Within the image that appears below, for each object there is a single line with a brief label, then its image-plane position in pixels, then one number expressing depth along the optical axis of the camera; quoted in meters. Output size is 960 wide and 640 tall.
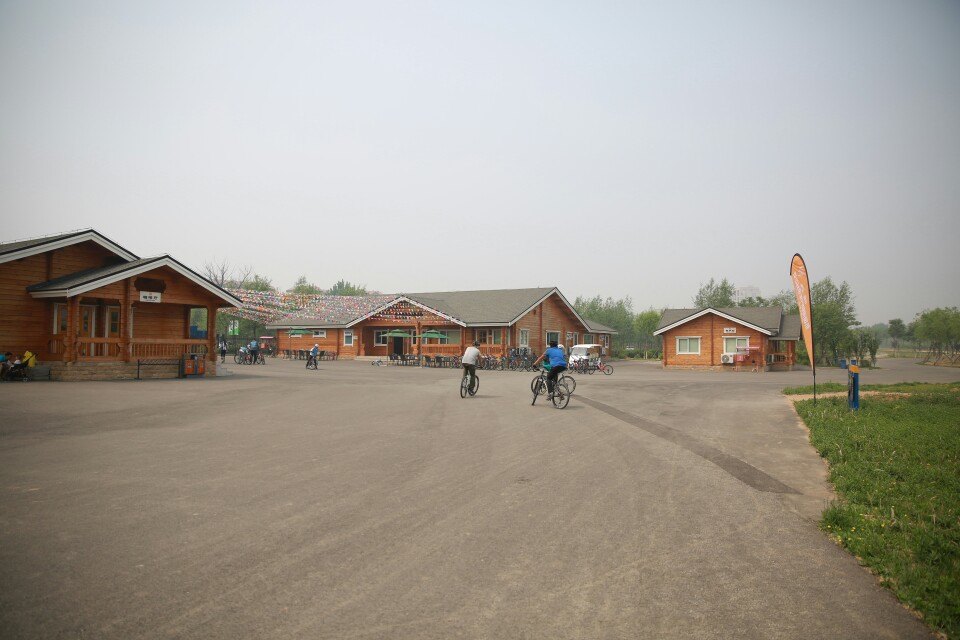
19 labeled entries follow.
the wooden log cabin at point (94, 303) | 21.36
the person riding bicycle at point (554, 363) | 15.62
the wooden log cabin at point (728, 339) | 41.50
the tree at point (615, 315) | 97.69
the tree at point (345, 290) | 118.28
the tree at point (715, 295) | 77.25
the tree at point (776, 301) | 77.31
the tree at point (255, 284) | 79.59
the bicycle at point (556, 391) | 15.66
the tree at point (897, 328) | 108.50
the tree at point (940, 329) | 65.31
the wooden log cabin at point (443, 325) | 42.84
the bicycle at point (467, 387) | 18.11
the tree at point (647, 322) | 77.06
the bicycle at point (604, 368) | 33.87
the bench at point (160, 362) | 23.10
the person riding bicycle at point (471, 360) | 17.86
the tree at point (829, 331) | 53.04
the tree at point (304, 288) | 100.56
